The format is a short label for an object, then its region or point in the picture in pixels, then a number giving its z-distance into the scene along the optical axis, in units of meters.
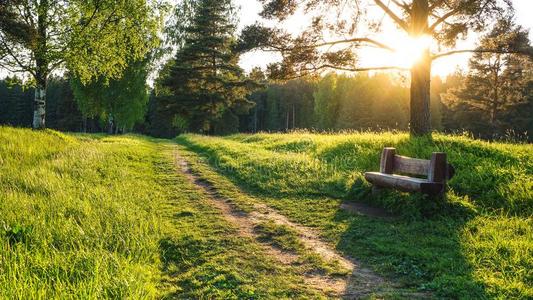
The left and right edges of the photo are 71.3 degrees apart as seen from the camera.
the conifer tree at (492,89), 32.53
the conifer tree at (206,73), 37.19
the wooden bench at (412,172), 6.66
